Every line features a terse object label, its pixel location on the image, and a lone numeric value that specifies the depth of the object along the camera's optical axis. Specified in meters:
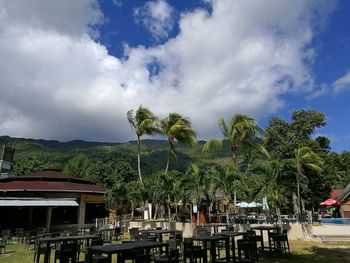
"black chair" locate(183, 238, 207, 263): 8.53
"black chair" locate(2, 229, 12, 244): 18.30
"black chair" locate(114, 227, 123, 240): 16.59
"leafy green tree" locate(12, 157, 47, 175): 47.62
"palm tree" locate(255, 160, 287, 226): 16.23
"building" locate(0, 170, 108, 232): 22.44
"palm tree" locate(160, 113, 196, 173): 28.05
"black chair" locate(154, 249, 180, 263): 7.19
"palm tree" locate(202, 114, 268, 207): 22.86
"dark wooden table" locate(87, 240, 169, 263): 7.31
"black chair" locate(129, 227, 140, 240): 12.17
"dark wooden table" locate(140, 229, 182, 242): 12.48
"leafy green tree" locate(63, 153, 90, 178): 47.78
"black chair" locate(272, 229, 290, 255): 11.66
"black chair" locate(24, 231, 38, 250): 15.39
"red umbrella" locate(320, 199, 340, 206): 31.89
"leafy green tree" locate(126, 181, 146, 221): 24.17
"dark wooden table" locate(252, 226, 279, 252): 12.74
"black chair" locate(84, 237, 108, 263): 9.37
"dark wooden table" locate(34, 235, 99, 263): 9.99
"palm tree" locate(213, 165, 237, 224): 19.22
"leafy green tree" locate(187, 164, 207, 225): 20.88
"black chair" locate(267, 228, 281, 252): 11.94
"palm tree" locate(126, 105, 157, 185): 28.02
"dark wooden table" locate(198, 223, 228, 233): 15.05
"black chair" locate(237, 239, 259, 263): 9.82
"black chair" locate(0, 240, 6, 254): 14.80
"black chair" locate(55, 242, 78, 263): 8.89
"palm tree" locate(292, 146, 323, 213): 30.12
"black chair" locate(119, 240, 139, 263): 7.75
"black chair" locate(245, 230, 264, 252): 10.84
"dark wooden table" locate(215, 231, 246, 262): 10.12
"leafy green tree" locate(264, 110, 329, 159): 34.53
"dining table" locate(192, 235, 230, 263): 9.24
